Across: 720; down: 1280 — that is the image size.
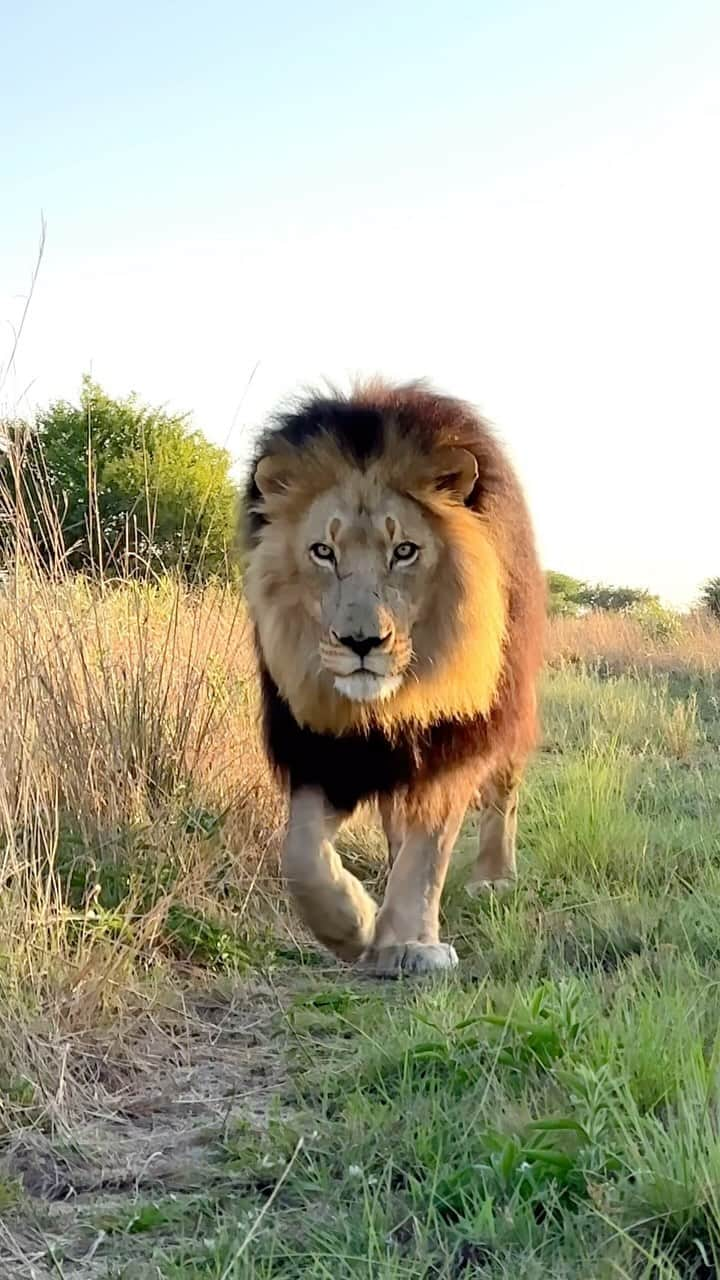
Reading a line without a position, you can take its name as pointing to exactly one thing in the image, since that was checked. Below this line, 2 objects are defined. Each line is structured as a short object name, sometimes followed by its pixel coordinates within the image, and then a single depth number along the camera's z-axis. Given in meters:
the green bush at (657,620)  15.07
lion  3.43
